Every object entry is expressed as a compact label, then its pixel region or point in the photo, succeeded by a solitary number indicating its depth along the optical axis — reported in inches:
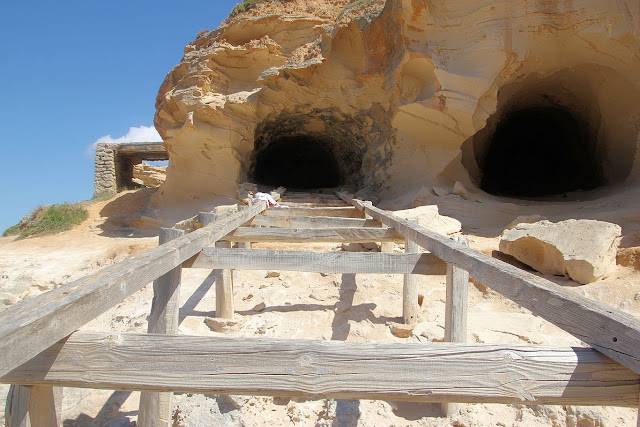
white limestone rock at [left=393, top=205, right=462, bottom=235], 198.1
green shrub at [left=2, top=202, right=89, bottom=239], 343.3
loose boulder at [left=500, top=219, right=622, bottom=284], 132.3
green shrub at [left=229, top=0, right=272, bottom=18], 340.2
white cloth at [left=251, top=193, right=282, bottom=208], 225.4
